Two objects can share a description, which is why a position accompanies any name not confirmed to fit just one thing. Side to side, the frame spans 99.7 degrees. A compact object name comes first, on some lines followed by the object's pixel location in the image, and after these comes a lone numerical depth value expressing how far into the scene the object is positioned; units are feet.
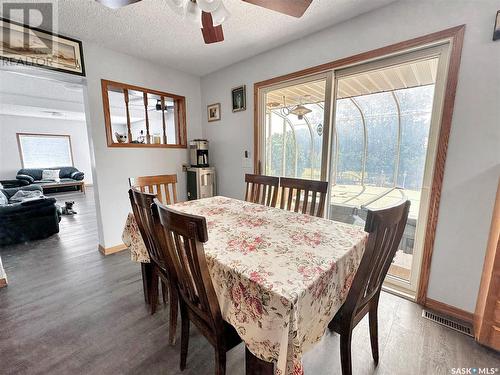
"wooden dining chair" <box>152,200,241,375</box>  2.47
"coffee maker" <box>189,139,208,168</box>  10.57
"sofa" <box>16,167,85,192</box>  19.85
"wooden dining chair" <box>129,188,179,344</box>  3.62
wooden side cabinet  4.12
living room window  22.22
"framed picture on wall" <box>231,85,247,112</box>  9.22
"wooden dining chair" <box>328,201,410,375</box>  2.59
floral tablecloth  2.27
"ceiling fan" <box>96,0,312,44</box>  3.71
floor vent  4.87
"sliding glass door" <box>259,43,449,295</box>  5.82
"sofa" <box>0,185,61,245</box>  9.17
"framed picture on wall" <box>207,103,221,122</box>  10.44
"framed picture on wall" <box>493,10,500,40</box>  4.32
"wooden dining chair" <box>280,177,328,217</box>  5.64
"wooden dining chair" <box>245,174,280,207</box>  6.57
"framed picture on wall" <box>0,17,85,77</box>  6.31
